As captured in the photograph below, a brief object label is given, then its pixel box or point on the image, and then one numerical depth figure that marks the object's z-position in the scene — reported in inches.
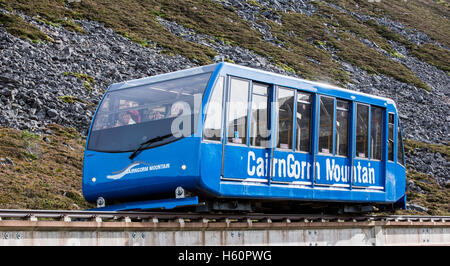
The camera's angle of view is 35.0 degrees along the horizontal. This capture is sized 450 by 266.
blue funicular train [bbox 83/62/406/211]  570.3
